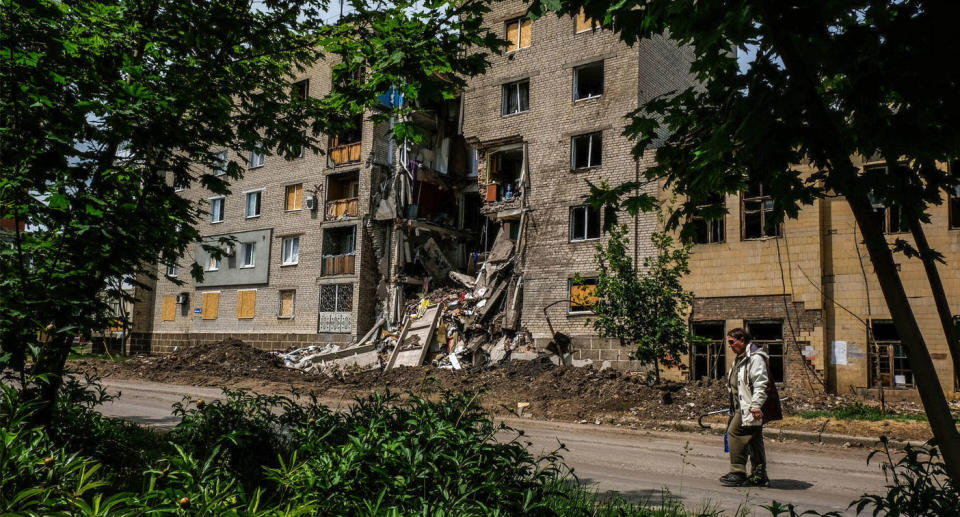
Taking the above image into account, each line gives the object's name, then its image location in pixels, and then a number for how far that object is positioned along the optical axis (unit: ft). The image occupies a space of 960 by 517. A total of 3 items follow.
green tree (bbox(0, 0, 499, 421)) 15.97
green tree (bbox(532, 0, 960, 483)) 8.87
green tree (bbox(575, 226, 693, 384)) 57.47
